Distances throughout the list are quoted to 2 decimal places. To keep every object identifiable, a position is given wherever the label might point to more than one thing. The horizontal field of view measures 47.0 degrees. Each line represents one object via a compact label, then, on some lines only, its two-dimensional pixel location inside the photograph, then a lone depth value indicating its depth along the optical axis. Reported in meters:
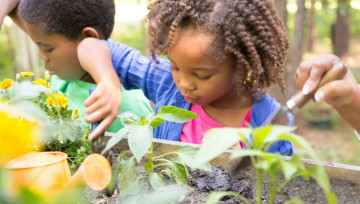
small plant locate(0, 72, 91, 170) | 1.06
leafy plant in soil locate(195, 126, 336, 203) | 0.50
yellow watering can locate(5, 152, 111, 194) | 0.74
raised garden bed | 1.04
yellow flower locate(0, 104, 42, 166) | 0.33
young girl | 1.30
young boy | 1.75
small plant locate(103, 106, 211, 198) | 0.91
